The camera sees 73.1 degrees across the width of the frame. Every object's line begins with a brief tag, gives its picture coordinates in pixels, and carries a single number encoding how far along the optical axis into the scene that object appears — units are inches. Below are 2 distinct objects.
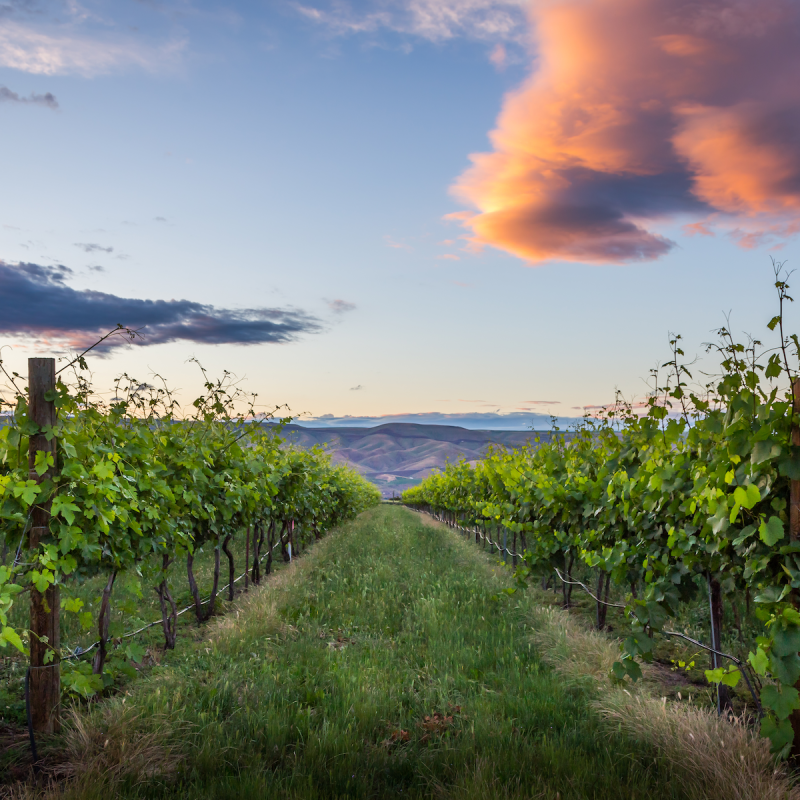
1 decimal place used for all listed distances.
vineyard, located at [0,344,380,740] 162.6
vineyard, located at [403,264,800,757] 134.4
